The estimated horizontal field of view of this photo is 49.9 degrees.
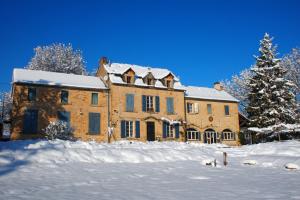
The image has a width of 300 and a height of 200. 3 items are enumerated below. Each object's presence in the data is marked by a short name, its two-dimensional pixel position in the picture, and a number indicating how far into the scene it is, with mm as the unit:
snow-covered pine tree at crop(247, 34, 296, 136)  32344
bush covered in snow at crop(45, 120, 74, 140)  25942
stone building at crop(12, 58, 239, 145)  28469
